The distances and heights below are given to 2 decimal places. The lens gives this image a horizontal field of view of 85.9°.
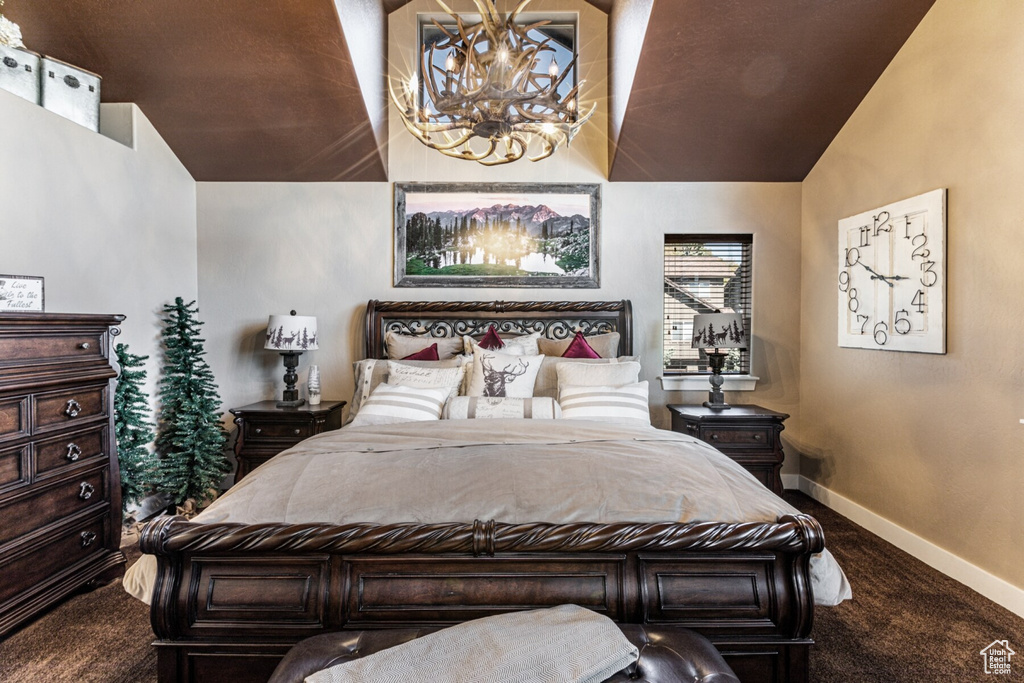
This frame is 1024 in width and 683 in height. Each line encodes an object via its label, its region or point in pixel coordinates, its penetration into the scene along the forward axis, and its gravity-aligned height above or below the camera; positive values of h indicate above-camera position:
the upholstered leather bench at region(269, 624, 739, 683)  1.37 -0.83
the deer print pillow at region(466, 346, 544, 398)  3.35 -0.23
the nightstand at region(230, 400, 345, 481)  3.72 -0.63
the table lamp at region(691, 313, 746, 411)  3.80 +0.03
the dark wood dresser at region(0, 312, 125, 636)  2.22 -0.55
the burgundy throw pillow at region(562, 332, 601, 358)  3.78 -0.08
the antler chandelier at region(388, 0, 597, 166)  2.08 +0.96
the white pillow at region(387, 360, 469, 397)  3.35 -0.24
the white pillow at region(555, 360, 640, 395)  3.32 -0.22
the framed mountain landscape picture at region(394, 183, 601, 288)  4.22 +0.80
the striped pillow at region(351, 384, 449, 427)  3.06 -0.38
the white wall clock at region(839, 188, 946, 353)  2.89 +0.36
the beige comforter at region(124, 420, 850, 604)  1.84 -0.53
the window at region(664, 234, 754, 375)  4.32 +0.39
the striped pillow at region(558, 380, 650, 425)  3.12 -0.38
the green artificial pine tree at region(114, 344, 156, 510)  3.20 -0.57
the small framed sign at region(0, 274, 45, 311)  2.61 +0.22
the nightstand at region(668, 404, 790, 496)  3.63 -0.66
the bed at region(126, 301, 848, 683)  1.75 -0.75
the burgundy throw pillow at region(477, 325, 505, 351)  3.89 -0.02
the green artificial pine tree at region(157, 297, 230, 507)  3.71 -0.58
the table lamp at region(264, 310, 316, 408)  3.87 -0.01
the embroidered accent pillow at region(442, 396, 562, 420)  3.10 -0.40
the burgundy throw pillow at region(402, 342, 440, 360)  3.83 -0.11
